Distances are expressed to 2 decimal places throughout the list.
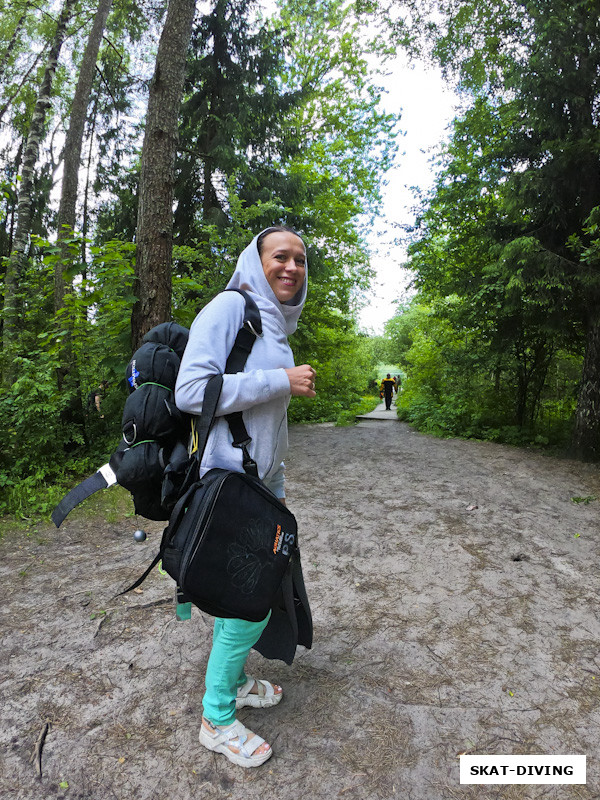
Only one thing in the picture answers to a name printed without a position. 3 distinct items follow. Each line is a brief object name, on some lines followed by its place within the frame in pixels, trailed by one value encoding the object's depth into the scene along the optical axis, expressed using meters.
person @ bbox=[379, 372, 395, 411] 20.22
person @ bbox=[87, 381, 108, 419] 6.55
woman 1.56
